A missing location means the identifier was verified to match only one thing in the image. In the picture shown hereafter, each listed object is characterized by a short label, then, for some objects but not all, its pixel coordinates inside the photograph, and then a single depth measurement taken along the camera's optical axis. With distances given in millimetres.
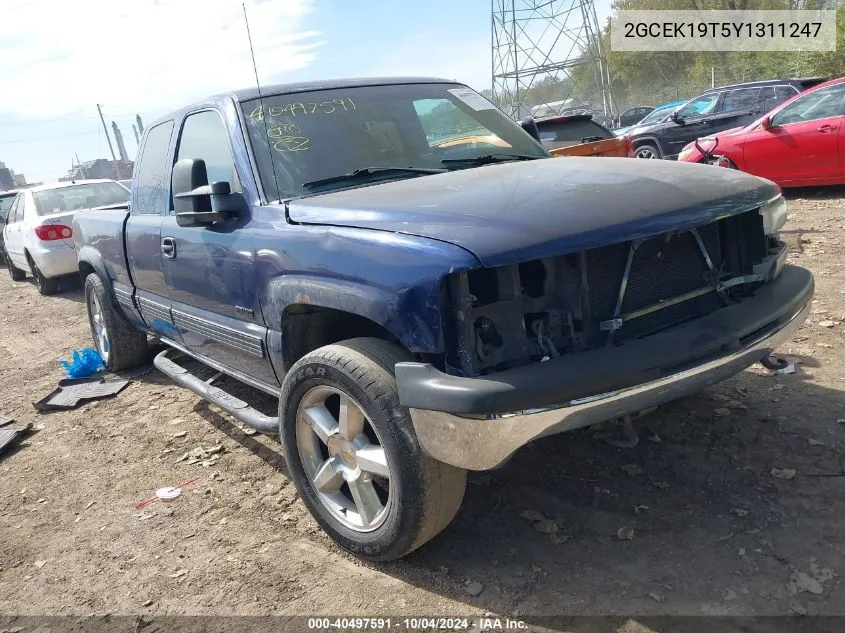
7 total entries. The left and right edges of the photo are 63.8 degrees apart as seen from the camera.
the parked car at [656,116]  13377
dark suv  11172
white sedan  9523
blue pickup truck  2166
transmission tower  27750
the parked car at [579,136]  8102
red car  8203
